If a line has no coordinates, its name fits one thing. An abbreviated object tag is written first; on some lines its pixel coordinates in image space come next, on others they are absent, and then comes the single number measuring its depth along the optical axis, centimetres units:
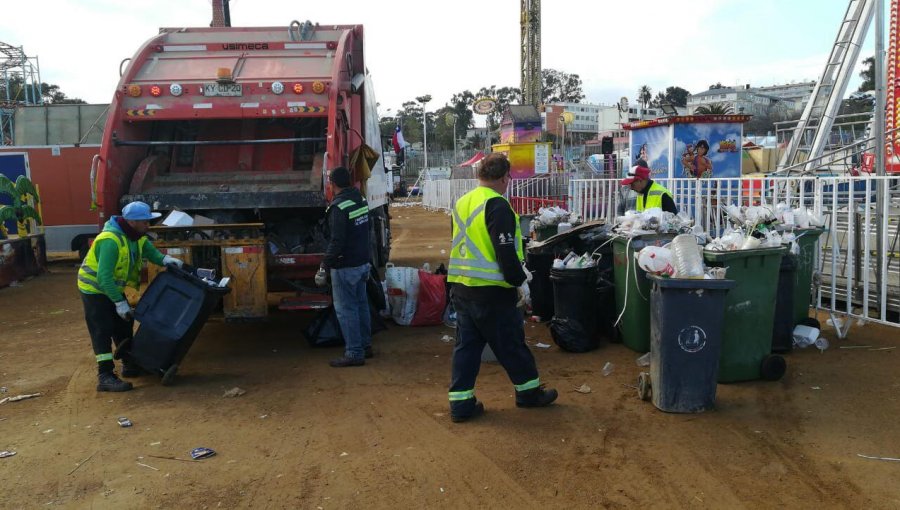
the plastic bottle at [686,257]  428
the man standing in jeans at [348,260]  556
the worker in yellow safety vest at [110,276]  495
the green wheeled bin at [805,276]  585
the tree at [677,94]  8781
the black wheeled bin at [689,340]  419
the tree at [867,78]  5186
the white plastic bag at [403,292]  723
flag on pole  1116
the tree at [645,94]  8052
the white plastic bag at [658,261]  433
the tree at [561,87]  9062
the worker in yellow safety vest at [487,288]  413
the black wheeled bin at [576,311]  584
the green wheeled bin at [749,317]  477
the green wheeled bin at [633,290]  549
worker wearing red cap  643
